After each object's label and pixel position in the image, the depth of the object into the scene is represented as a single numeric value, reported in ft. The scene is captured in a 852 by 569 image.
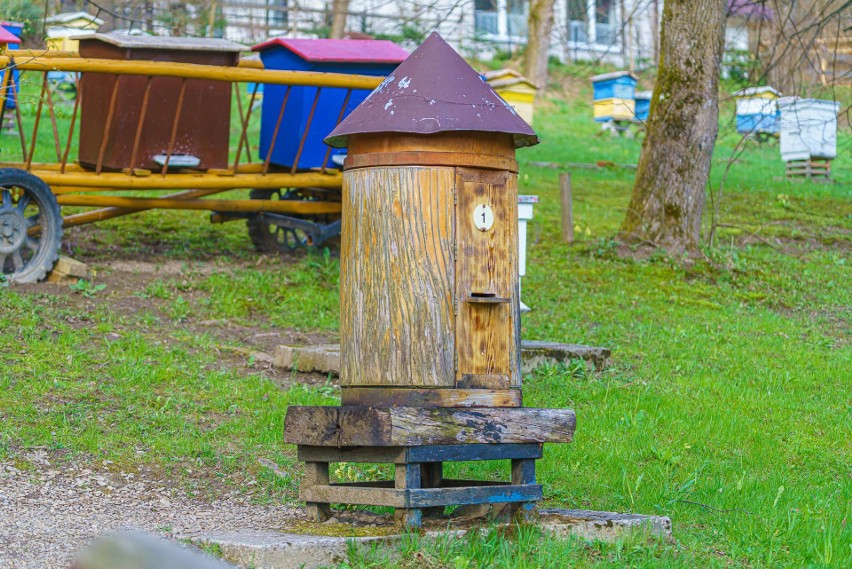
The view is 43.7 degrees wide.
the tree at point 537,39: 85.05
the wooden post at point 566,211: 42.19
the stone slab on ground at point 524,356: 25.16
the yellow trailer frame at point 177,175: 29.89
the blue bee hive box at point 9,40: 28.73
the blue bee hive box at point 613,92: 86.53
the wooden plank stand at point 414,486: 13.91
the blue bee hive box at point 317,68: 35.04
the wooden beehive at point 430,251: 14.64
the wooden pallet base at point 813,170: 65.51
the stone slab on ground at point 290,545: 12.96
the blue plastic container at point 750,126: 82.37
